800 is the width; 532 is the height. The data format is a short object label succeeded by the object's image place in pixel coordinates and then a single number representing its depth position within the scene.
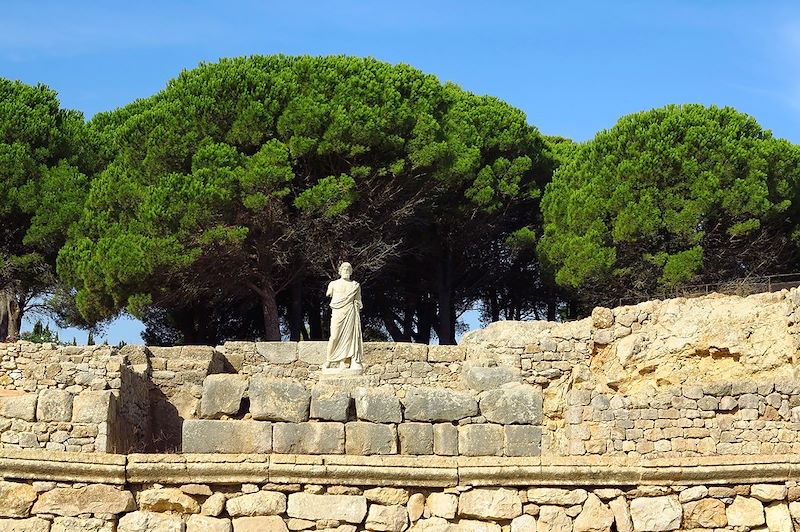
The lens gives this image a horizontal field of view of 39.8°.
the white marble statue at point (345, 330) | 15.88
